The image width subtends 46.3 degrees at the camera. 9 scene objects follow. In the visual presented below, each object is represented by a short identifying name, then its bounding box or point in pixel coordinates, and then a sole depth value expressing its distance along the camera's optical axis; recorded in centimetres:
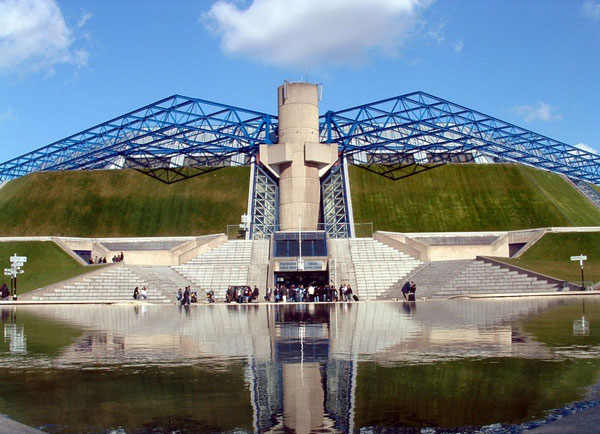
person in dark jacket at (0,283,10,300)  4846
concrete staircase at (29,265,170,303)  4872
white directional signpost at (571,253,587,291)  4372
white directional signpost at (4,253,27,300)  4784
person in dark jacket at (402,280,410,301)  4532
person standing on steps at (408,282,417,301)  4462
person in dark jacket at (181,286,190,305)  4403
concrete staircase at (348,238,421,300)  5162
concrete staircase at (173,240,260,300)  5341
